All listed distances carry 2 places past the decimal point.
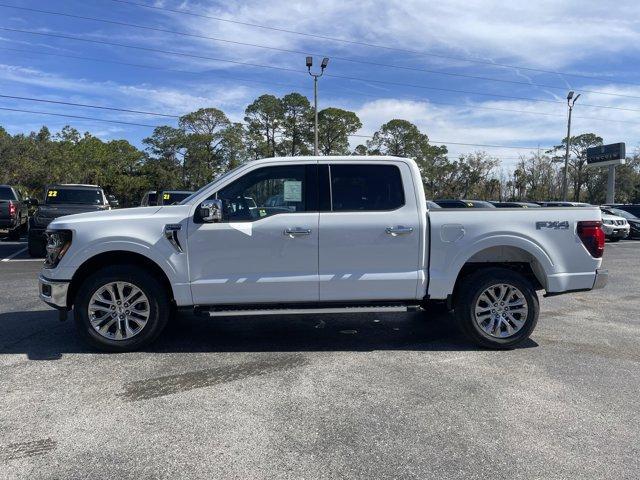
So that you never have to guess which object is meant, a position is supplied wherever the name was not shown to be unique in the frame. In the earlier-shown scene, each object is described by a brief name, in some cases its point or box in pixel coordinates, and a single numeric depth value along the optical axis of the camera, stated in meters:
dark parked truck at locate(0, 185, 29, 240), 15.96
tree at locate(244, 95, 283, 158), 55.88
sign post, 40.56
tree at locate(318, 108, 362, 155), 53.47
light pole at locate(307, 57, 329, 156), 28.70
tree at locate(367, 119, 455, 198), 54.91
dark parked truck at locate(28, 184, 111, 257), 13.18
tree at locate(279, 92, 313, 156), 55.19
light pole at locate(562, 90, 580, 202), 36.81
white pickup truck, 5.15
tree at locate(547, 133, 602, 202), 61.78
